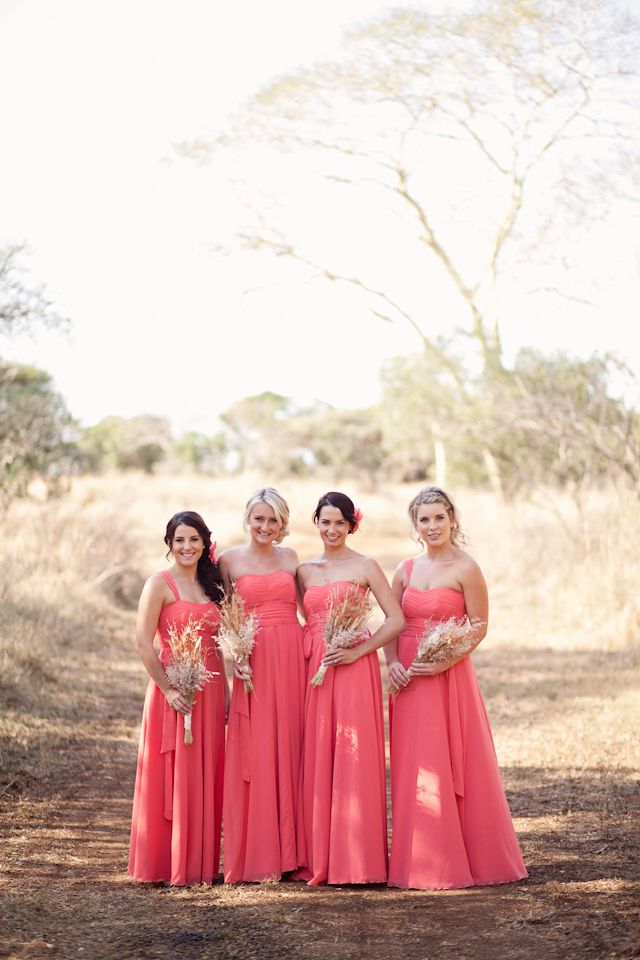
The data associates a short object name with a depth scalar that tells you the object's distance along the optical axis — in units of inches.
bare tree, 772.6
